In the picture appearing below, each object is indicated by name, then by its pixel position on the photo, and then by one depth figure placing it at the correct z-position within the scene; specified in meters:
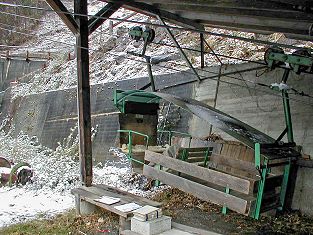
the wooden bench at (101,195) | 5.37
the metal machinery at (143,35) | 6.92
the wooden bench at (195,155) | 6.14
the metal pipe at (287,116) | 5.69
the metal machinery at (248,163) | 4.39
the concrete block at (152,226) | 4.48
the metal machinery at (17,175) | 8.29
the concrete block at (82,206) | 5.97
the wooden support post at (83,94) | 6.04
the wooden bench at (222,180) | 4.34
